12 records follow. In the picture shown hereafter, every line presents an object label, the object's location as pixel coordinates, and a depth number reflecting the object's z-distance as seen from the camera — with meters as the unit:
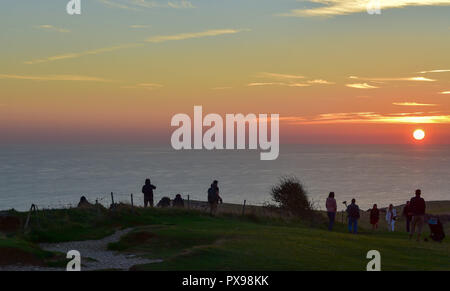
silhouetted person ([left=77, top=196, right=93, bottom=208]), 35.22
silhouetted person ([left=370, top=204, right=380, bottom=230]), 38.81
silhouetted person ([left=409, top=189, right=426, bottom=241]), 28.09
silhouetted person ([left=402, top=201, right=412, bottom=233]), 28.80
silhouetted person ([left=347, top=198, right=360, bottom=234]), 34.09
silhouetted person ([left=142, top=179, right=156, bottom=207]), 36.28
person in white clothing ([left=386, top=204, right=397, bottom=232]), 39.34
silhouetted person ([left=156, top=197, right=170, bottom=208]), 41.51
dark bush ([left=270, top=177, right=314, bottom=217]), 44.75
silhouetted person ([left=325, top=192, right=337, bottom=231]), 33.40
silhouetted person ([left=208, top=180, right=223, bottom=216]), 34.47
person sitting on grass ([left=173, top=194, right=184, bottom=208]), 40.81
